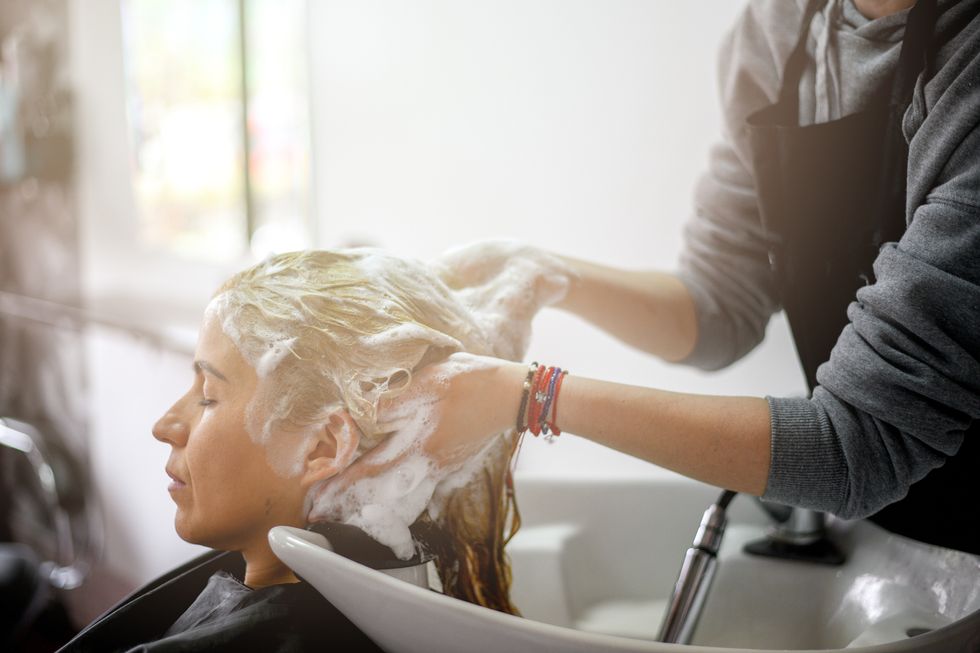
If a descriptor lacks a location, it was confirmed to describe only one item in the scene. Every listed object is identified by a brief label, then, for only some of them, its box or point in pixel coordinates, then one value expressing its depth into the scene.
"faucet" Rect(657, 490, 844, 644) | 0.75
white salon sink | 0.63
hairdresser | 0.59
